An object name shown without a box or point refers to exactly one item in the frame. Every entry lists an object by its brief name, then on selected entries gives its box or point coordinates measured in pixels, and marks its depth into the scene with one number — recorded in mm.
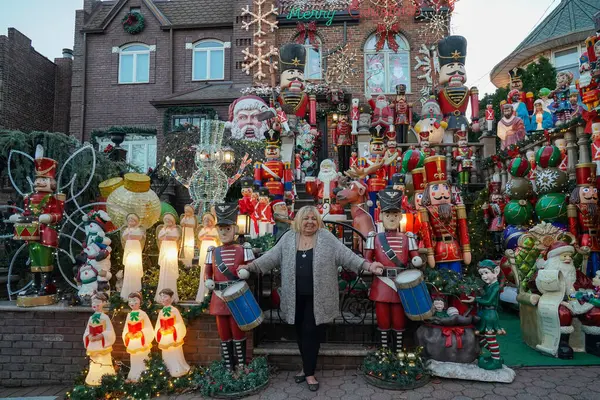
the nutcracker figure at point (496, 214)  7521
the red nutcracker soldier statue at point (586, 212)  5492
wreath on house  15833
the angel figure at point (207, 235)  5422
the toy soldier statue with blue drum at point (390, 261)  4176
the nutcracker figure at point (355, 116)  9891
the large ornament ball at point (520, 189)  6641
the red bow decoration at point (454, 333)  4223
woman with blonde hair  3943
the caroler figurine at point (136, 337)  4395
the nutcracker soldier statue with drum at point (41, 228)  5293
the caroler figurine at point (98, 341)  4402
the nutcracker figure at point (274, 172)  7402
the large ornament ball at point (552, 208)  5984
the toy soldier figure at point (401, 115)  10691
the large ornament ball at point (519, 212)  6629
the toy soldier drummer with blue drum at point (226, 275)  4195
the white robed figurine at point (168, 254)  5051
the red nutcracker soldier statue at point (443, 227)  4887
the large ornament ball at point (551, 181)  6055
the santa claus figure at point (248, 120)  12781
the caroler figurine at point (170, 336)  4422
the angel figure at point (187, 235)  5742
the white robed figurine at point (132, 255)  5098
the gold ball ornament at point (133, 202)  5418
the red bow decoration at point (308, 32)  14609
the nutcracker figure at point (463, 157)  8609
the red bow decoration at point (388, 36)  14414
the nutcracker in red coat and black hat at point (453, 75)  8297
